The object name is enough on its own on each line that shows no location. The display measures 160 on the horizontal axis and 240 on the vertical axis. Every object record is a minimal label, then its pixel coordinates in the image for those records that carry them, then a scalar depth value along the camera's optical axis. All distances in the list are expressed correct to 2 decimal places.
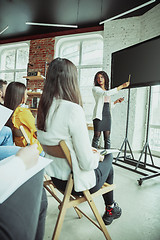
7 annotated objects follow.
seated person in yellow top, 1.71
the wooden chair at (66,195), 0.91
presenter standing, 2.67
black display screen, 2.29
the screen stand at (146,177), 2.09
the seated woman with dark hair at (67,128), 0.92
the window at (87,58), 4.98
